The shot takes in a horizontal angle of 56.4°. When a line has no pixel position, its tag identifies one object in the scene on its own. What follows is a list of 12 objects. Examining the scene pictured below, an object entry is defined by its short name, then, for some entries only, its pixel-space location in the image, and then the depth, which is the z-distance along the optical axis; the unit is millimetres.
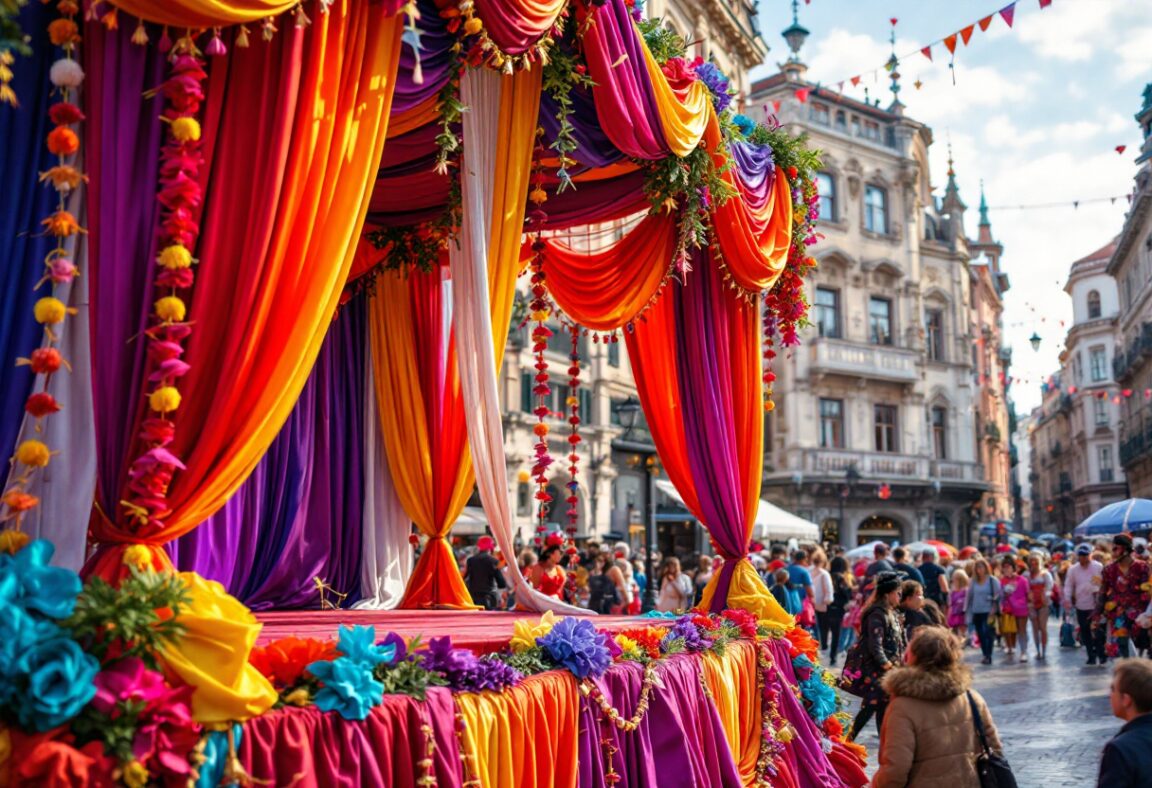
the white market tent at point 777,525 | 24250
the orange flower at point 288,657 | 3932
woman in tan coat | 4652
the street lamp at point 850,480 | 35906
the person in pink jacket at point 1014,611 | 16484
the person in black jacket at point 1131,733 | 3846
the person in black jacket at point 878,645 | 8281
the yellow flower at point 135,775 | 3141
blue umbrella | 21312
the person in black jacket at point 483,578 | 10531
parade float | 3586
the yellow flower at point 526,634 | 5293
